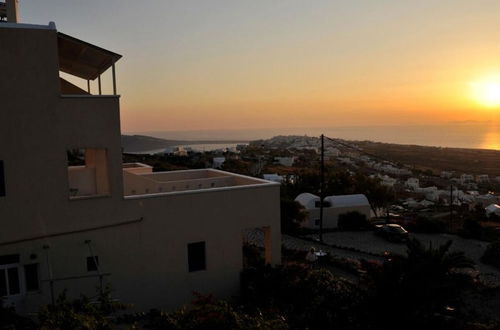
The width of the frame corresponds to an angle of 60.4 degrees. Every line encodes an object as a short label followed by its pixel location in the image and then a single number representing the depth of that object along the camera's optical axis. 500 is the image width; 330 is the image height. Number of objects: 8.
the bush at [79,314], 8.04
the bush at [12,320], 8.98
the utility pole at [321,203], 26.38
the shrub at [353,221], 31.99
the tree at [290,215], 28.98
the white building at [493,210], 43.09
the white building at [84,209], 10.45
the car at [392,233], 27.23
